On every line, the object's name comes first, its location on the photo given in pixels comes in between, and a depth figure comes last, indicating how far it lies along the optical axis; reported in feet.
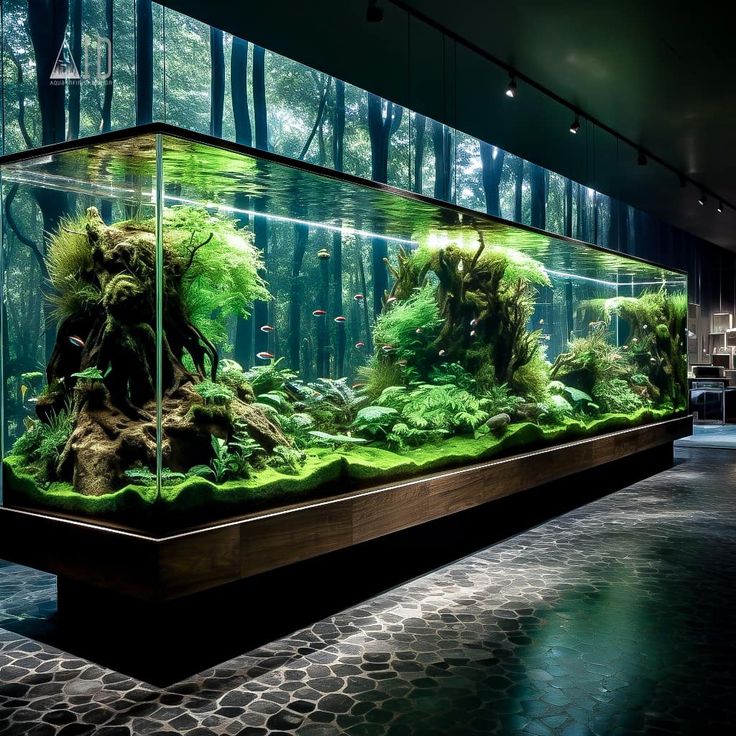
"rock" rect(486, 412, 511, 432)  17.69
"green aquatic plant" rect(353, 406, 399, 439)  14.23
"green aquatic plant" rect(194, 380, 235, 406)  11.10
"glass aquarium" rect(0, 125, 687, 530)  10.44
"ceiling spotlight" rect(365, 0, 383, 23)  15.49
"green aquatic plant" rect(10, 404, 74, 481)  11.76
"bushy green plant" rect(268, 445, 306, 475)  12.06
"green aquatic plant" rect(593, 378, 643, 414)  24.27
